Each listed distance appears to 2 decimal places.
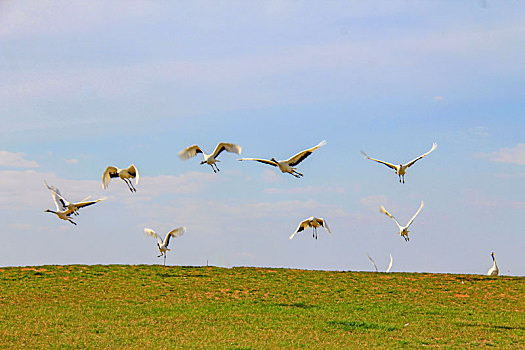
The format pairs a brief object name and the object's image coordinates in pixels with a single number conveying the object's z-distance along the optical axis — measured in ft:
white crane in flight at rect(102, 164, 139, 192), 75.97
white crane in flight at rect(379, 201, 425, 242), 90.02
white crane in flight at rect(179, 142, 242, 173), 70.28
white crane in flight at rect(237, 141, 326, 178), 65.62
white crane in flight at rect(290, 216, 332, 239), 76.72
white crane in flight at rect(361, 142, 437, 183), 76.48
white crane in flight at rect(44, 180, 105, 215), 80.07
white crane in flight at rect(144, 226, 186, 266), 84.94
